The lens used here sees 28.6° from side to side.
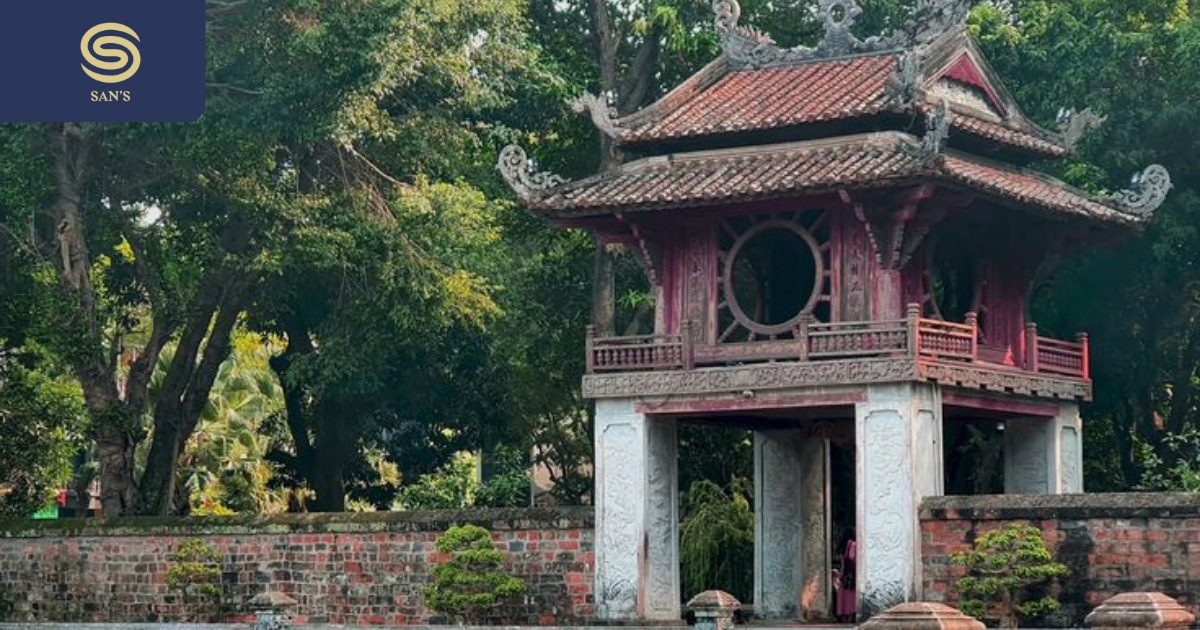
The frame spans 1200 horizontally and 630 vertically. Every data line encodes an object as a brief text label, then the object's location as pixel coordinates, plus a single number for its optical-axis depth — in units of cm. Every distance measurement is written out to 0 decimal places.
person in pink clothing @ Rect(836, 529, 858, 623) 3250
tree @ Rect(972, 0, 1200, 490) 3466
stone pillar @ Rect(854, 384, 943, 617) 2781
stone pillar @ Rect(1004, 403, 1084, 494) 3122
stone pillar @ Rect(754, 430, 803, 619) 3225
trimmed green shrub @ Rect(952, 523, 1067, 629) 2653
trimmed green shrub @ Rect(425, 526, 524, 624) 2994
